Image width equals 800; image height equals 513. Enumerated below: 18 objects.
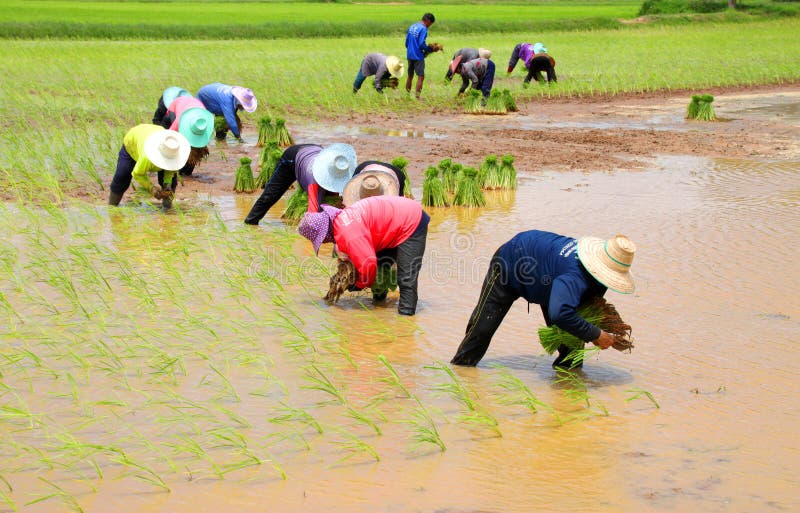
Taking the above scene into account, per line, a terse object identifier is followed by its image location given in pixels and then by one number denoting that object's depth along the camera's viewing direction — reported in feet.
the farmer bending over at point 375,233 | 37.55
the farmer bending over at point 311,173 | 45.80
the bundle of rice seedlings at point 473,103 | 100.37
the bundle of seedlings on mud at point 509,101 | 100.94
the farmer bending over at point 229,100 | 74.90
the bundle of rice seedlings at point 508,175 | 65.26
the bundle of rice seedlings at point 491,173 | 65.36
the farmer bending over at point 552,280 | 29.53
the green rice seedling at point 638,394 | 30.30
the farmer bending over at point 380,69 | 104.06
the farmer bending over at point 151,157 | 53.57
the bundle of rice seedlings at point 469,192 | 60.64
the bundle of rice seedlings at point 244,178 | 63.46
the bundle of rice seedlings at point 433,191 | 60.64
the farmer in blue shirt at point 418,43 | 106.93
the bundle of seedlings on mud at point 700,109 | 97.43
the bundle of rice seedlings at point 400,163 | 54.73
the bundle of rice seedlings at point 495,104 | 100.30
